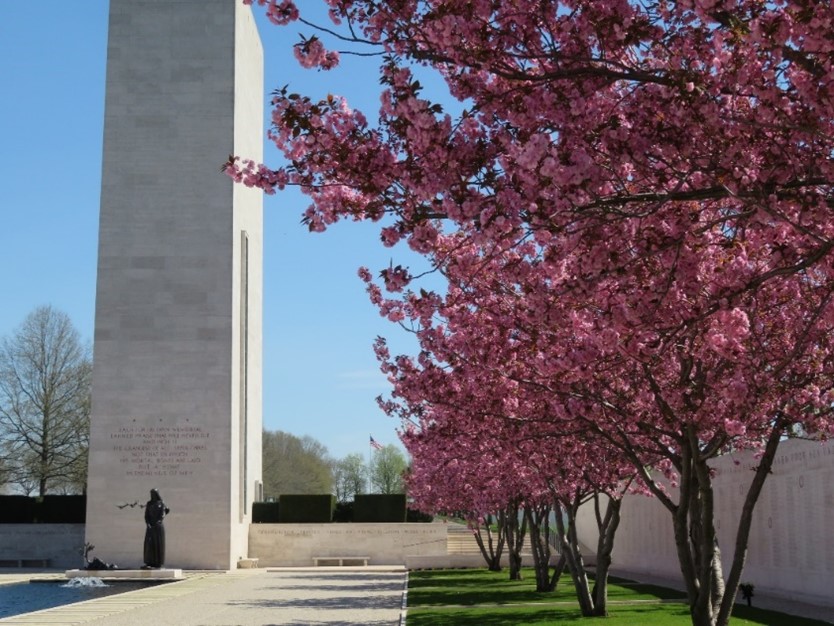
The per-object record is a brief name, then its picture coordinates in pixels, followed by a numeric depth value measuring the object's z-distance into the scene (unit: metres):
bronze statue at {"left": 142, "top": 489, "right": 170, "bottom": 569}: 32.56
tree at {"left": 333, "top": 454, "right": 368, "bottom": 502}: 103.00
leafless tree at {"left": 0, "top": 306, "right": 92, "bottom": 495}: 51.03
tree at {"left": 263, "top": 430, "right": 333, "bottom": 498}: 85.12
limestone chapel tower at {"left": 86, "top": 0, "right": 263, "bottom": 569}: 39.62
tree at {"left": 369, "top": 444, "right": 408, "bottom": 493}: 94.06
